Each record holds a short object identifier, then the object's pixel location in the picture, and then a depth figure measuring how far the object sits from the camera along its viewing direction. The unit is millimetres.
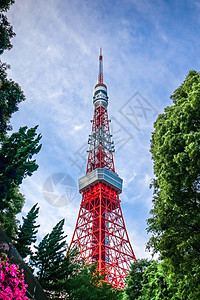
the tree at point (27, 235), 13255
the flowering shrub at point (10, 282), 5373
